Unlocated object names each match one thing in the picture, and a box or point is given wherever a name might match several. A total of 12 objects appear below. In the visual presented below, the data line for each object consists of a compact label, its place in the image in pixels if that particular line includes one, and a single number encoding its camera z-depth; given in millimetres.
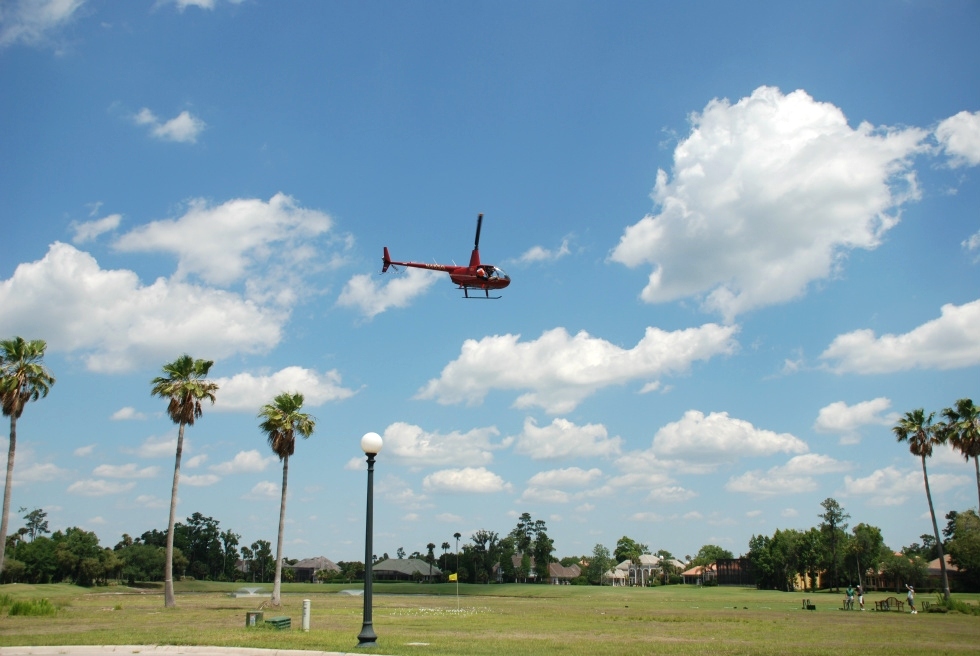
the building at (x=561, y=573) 176150
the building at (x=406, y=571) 163625
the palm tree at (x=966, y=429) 60062
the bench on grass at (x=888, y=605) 52356
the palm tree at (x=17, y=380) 46344
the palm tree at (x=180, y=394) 50156
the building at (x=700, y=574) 169625
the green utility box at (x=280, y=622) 27516
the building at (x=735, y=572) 142000
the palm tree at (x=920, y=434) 63906
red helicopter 48531
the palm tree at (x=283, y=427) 54562
